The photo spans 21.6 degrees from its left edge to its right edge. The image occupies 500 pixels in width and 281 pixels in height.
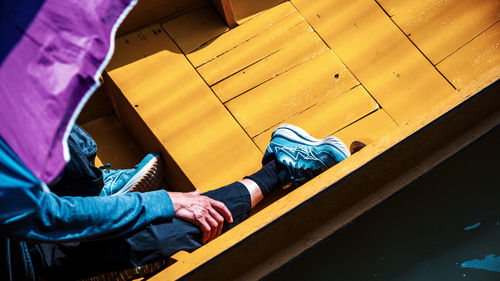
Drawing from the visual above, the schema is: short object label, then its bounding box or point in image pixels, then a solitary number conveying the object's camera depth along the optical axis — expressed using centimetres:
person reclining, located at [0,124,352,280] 329
